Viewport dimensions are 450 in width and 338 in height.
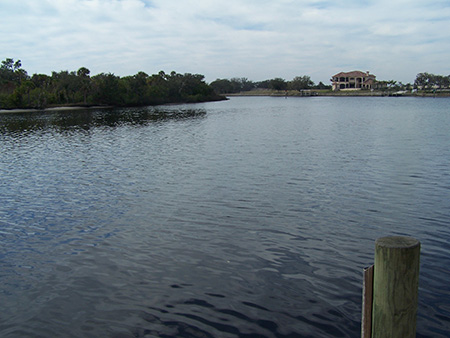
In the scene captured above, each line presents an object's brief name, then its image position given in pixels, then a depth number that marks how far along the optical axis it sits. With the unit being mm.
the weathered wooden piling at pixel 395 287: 4215
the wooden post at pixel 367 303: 4495
